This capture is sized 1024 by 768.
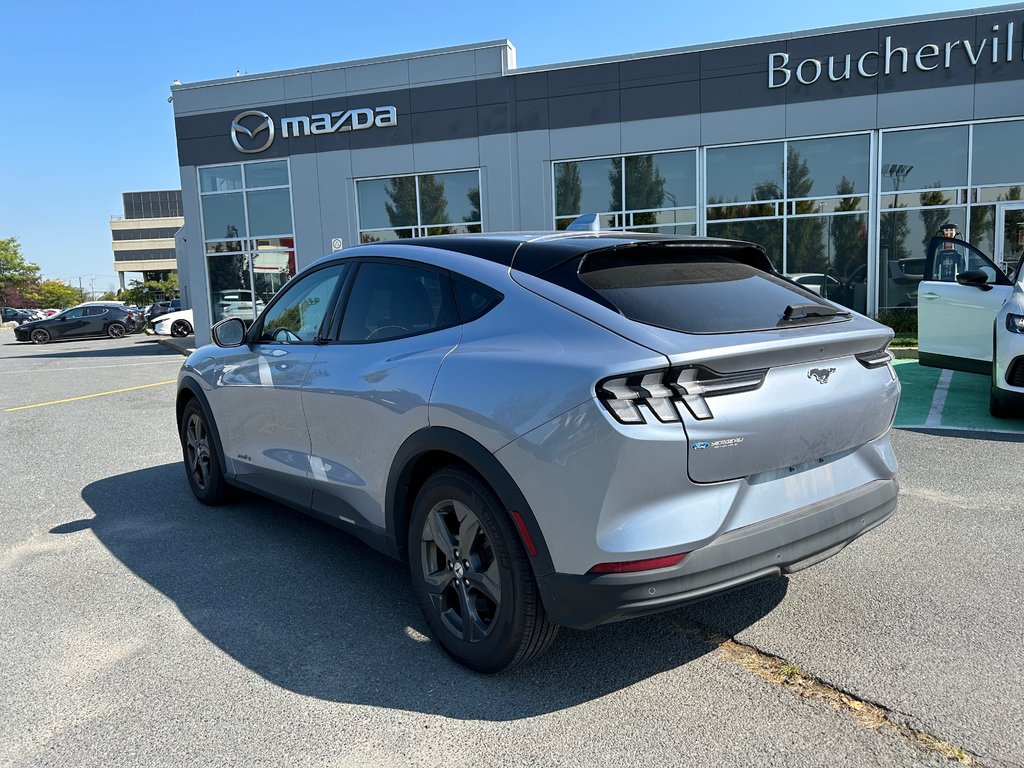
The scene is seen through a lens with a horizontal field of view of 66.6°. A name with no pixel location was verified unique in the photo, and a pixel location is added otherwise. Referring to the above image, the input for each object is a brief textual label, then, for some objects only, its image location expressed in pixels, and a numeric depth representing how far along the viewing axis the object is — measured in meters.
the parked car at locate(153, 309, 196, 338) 27.09
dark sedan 29.88
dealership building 16.11
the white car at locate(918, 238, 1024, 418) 6.85
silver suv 2.47
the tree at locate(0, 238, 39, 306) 83.06
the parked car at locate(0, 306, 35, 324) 61.97
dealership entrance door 15.86
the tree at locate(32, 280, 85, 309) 93.39
